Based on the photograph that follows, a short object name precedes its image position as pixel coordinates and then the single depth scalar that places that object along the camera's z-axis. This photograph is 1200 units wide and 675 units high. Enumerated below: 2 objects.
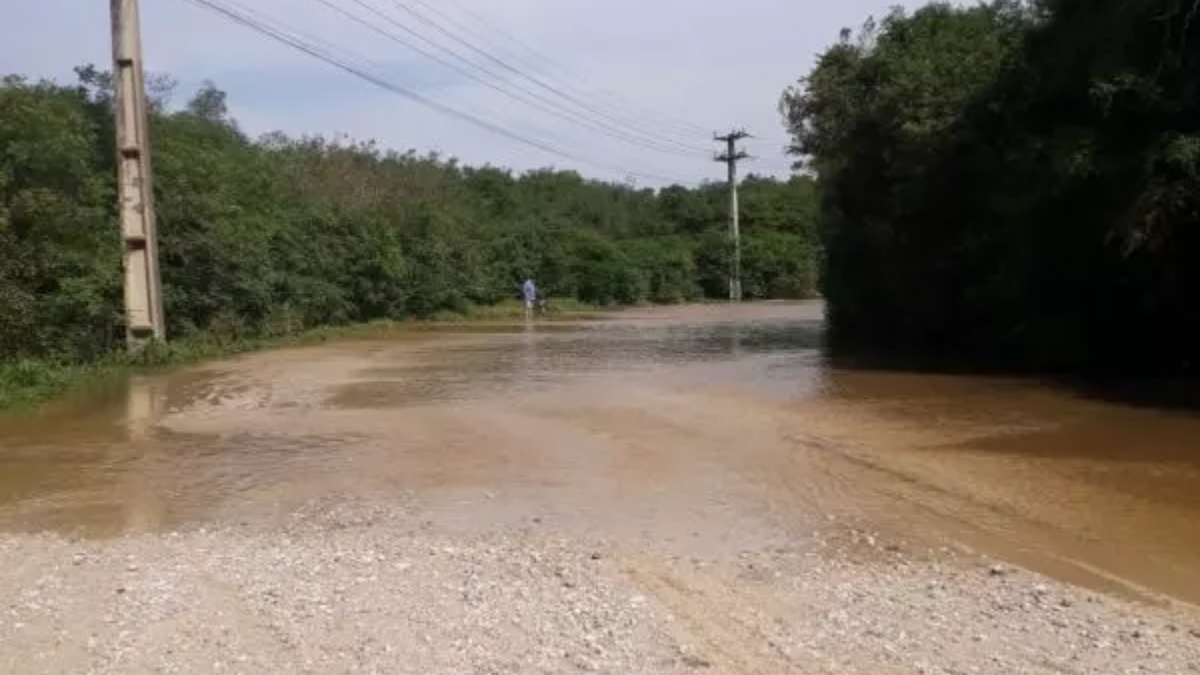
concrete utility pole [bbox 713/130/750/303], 67.12
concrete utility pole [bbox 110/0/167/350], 27.03
